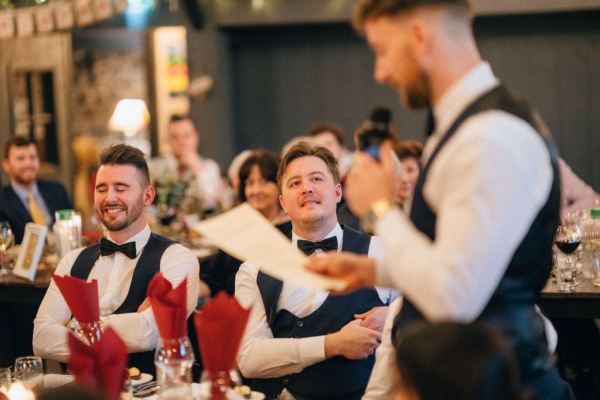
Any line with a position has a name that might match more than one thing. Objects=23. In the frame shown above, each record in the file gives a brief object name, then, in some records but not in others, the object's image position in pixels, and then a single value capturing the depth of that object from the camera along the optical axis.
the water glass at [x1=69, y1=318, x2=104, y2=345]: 4.02
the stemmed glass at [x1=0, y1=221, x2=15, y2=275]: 7.78
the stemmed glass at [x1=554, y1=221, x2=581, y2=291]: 6.38
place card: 7.29
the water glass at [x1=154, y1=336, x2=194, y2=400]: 3.54
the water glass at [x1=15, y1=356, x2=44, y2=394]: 4.31
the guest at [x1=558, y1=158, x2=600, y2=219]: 8.45
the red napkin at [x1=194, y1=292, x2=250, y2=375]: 3.36
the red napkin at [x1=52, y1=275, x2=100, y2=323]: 3.95
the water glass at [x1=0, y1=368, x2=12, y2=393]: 4.32
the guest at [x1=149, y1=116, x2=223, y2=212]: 12.32
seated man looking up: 4.87
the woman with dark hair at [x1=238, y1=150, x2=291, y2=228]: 7.69
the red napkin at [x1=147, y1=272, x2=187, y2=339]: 3.55
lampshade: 16.15
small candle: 3.98
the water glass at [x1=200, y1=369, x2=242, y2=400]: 3.42
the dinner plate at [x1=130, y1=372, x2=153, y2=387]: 4.37
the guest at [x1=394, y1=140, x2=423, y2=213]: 8.02
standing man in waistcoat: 2.64
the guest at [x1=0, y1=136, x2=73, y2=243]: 9.32
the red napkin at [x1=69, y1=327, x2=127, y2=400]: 3.31
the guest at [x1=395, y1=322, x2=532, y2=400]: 2.38
